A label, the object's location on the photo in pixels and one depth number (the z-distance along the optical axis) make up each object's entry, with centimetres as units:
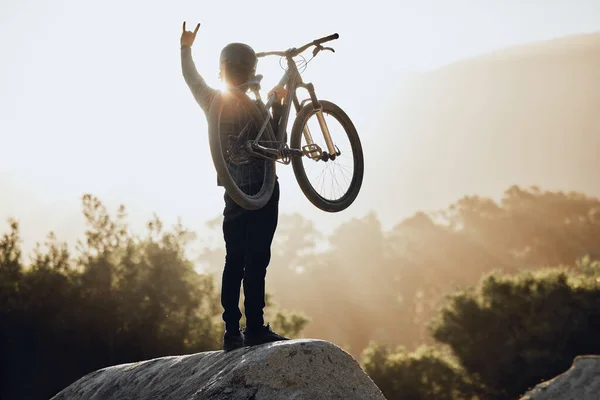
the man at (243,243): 563
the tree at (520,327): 2516
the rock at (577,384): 1463
